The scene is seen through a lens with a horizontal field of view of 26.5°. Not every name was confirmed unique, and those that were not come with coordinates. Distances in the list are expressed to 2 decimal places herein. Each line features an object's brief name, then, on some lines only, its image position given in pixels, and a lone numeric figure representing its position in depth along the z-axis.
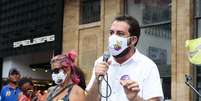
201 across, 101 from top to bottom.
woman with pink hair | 4.30
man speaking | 3.05
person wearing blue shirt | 8.65
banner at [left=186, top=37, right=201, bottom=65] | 6.97
